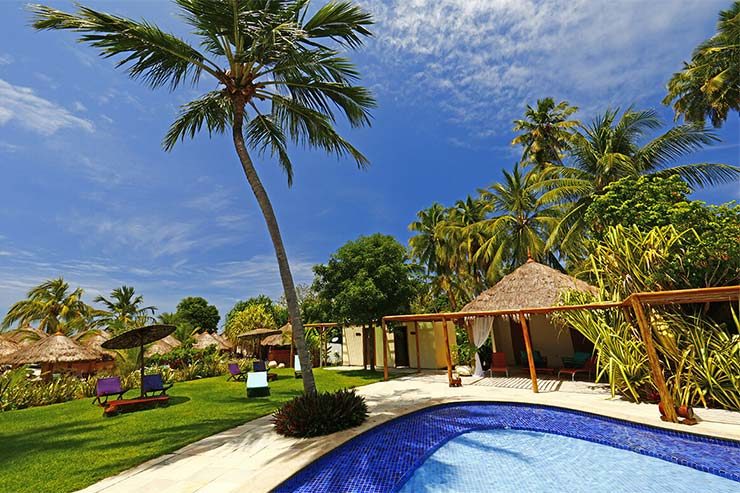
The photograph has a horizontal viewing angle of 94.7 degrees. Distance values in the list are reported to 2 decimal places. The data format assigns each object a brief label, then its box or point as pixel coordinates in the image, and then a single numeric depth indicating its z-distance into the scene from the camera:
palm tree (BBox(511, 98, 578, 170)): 25.62
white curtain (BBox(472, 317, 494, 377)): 14.94
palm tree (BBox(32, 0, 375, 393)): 7.11
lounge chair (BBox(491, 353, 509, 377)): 14.42
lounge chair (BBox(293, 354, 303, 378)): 18.16
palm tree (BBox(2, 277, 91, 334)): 34.75
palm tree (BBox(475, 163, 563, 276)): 22.44
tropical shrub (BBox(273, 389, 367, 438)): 7.28
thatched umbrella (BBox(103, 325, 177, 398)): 11.60
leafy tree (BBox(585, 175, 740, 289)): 8.57
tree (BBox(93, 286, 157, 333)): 43.09
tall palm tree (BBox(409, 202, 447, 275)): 31.03
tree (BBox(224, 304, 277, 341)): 37.41
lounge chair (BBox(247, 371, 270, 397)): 12.64
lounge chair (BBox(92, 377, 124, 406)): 11.34
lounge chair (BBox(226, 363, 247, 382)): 18.00
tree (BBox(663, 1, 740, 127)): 16.38
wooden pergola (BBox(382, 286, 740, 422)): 7.04
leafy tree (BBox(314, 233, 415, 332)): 17.66
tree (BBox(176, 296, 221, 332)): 52.81
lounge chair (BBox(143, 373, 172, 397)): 12.20
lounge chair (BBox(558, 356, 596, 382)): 12.40
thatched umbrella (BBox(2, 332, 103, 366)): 17.61
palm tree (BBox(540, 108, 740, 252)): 15.25
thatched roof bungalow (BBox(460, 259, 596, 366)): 13.70
